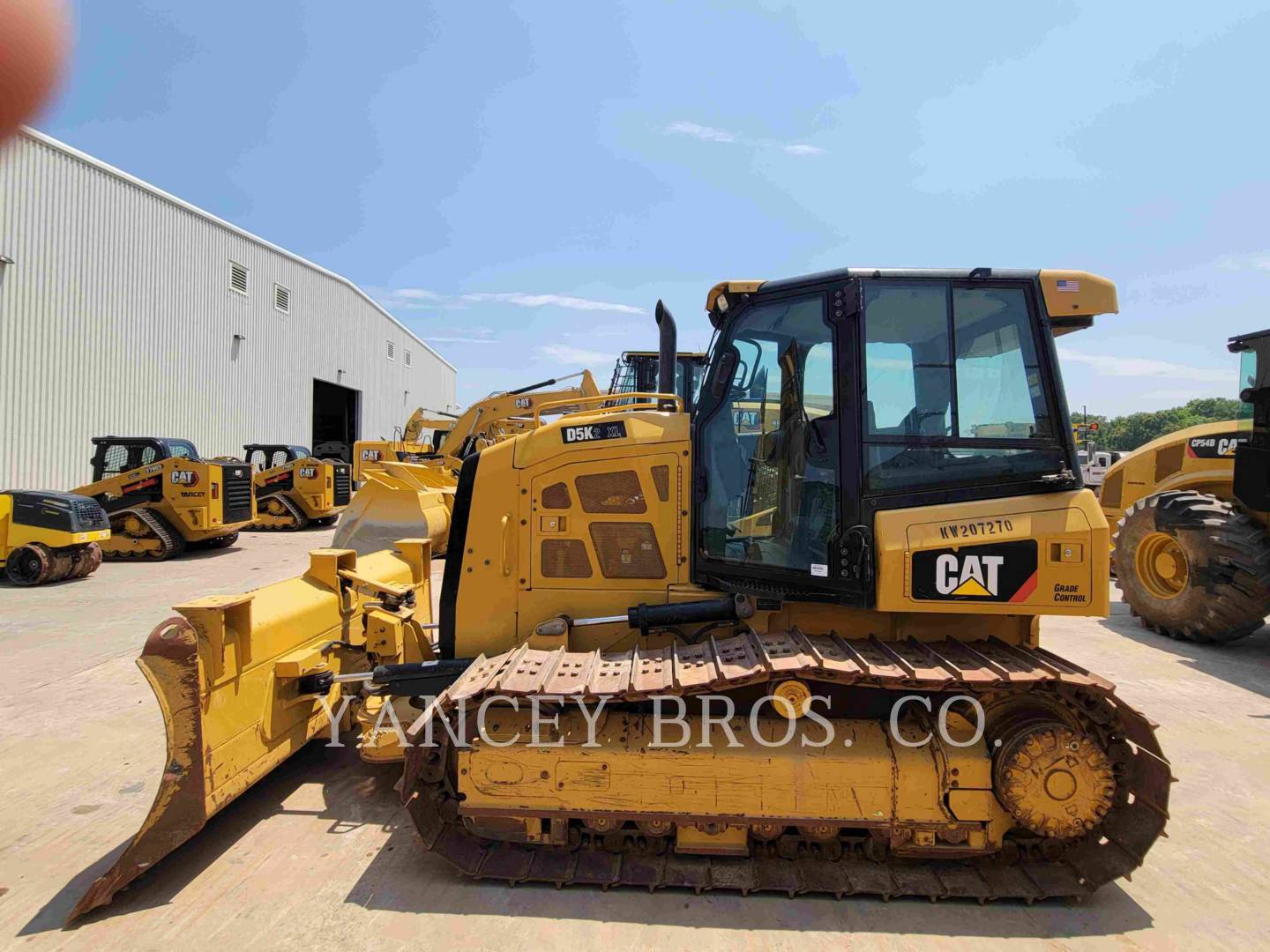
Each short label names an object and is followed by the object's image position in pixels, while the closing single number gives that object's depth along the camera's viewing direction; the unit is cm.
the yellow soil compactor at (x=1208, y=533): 728
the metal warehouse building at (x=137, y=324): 1491
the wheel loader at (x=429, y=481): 1122
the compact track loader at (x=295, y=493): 1784
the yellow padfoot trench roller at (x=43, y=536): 1040
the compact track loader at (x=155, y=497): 1324
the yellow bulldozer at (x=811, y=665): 306
